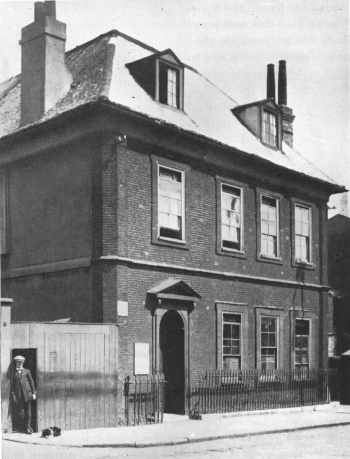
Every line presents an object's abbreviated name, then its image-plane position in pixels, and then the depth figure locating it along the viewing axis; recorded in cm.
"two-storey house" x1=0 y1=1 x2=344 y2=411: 1712
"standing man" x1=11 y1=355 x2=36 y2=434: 1382
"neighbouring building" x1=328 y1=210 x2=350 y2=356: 3828
